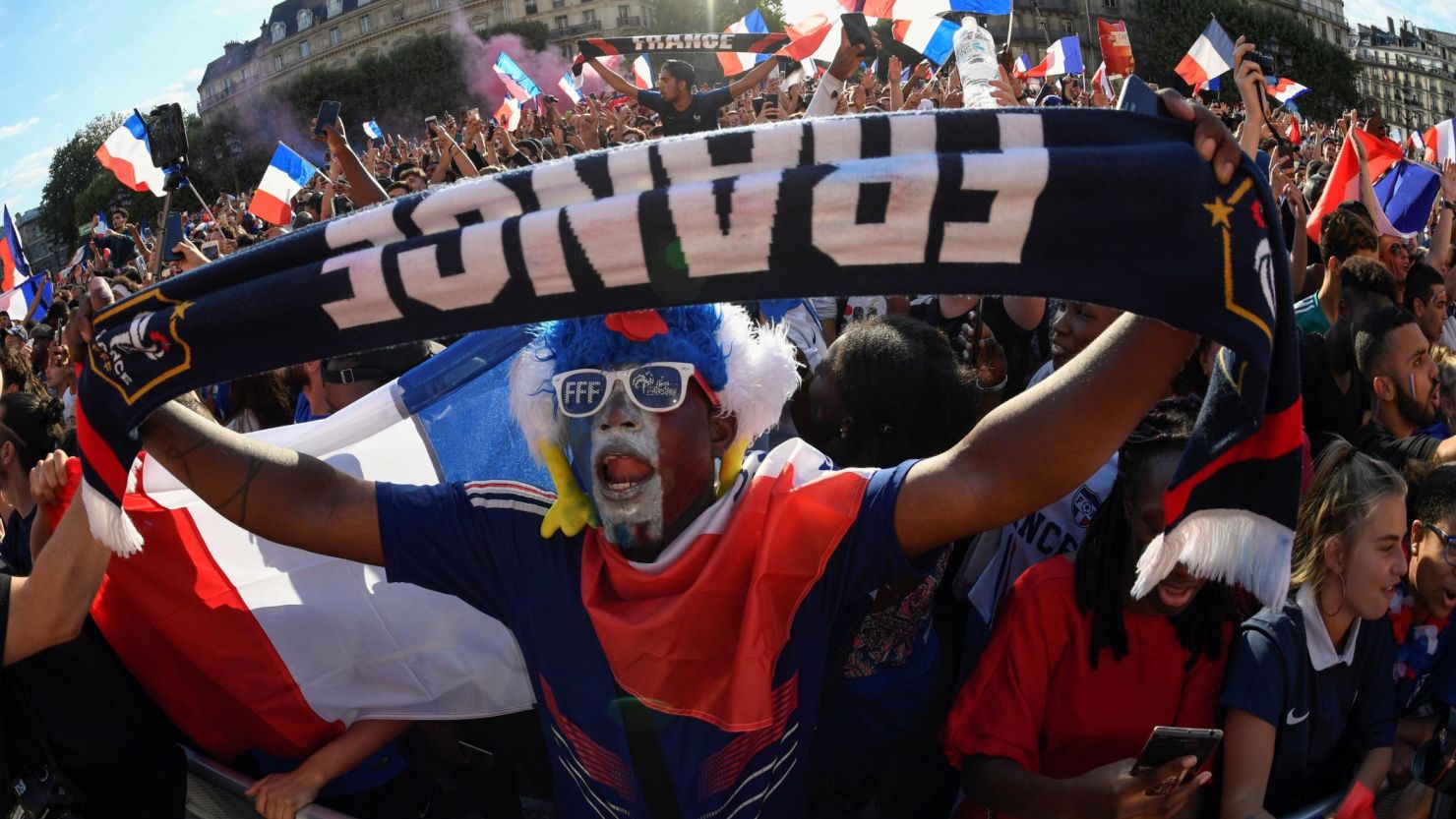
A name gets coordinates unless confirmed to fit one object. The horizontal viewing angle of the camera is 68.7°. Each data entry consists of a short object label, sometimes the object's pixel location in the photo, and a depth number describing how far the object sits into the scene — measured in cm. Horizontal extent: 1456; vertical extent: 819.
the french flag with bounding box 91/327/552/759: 251
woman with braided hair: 220
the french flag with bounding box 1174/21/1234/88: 1177
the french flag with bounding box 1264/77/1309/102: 1602
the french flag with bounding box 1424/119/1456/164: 835
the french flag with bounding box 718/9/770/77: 1475
